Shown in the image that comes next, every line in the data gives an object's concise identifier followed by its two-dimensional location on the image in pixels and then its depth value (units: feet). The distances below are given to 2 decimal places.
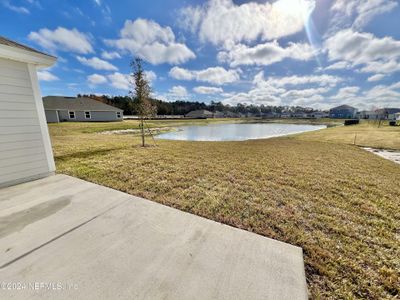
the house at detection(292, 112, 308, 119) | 325.42
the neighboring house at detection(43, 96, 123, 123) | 81.06
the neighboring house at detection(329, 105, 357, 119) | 271.49
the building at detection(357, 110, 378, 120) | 220.27
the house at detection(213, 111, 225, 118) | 288.71
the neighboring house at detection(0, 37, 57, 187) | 11.34
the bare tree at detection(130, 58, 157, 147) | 25.52
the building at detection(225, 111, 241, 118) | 321.28
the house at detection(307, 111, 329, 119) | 306.76
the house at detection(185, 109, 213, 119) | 257.42
